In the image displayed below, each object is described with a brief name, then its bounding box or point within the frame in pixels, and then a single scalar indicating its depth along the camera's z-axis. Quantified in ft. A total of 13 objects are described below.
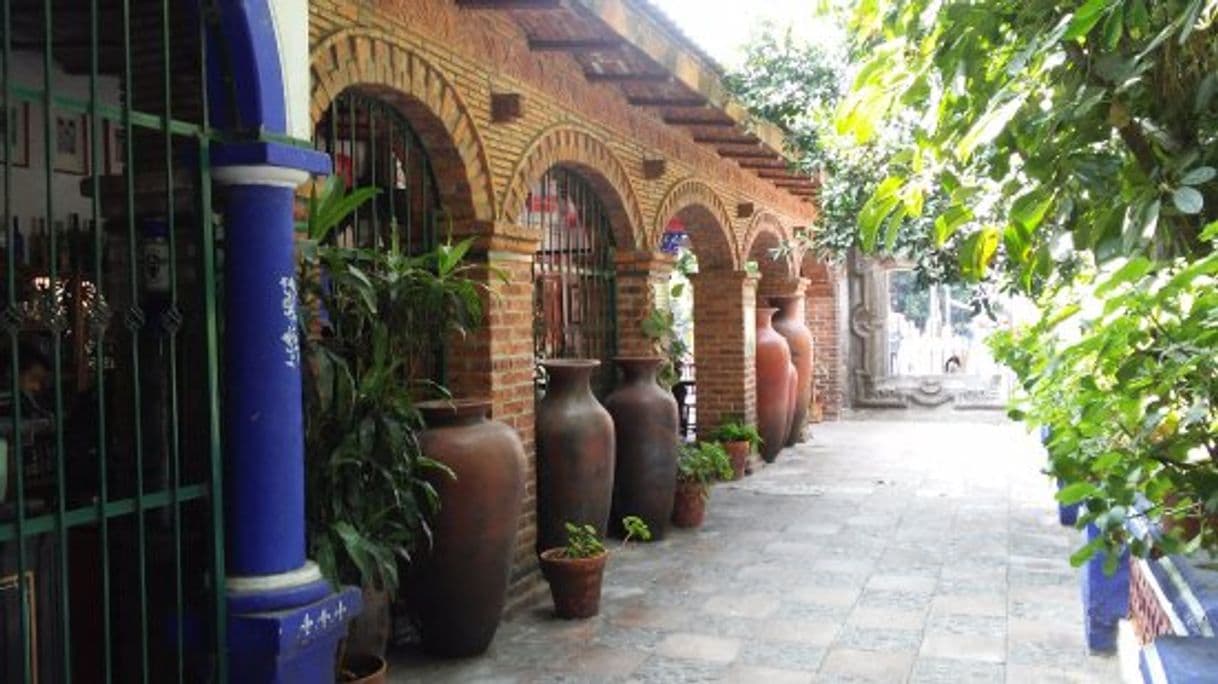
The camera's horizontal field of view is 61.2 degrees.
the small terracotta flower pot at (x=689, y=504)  22.75
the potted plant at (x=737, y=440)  29.84
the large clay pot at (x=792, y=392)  34.77
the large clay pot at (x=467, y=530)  13.82
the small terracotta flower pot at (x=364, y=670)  11.73
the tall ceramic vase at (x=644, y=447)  20.94
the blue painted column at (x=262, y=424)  9.29
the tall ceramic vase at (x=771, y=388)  33.32
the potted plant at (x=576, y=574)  15.98
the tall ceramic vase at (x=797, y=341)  36.68
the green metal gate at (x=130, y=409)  8.05
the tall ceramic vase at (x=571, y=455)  17.84
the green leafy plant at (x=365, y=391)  10.93
